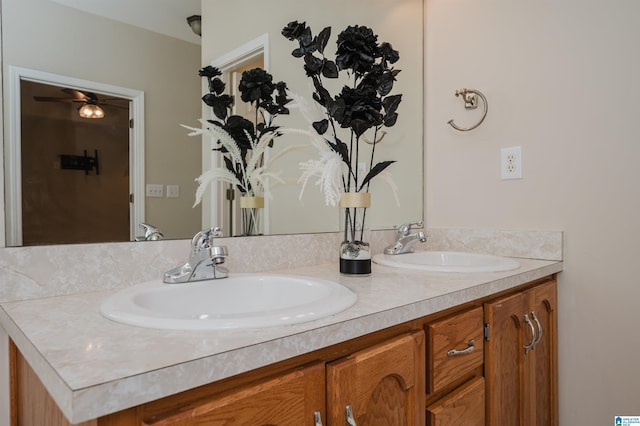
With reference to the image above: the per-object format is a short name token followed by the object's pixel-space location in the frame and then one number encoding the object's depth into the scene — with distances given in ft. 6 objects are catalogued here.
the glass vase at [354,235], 3.45
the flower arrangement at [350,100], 3.35
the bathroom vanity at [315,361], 1.43
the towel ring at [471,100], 4.98
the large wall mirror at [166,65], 2.72
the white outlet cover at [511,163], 4.67
